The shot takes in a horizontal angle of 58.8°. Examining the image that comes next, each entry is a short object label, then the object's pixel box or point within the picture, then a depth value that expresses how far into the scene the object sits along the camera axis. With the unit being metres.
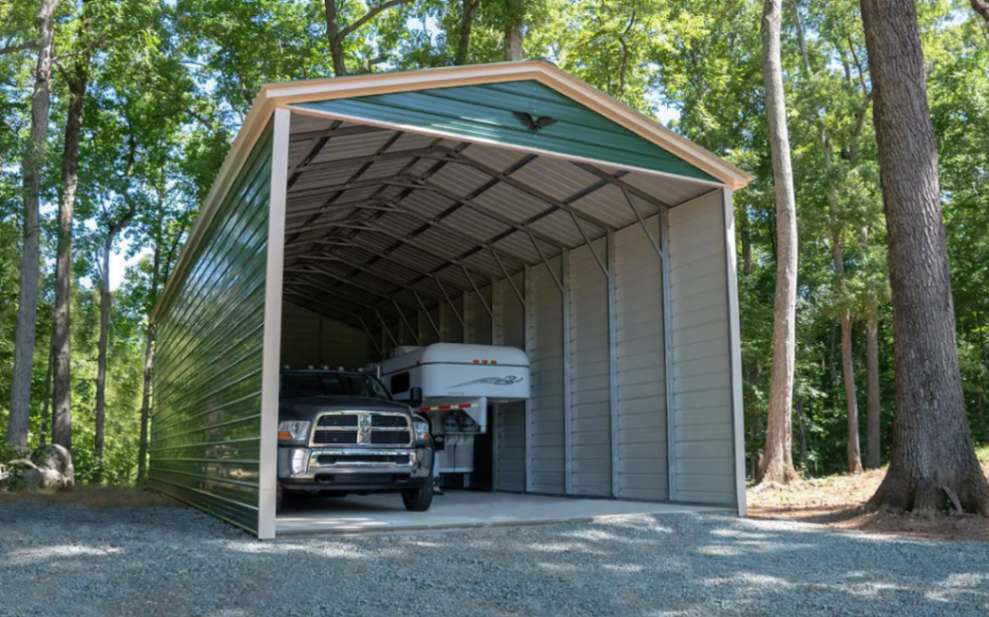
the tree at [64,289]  19.17
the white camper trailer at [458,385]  13.18
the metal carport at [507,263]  8.48
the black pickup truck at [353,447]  8.97
